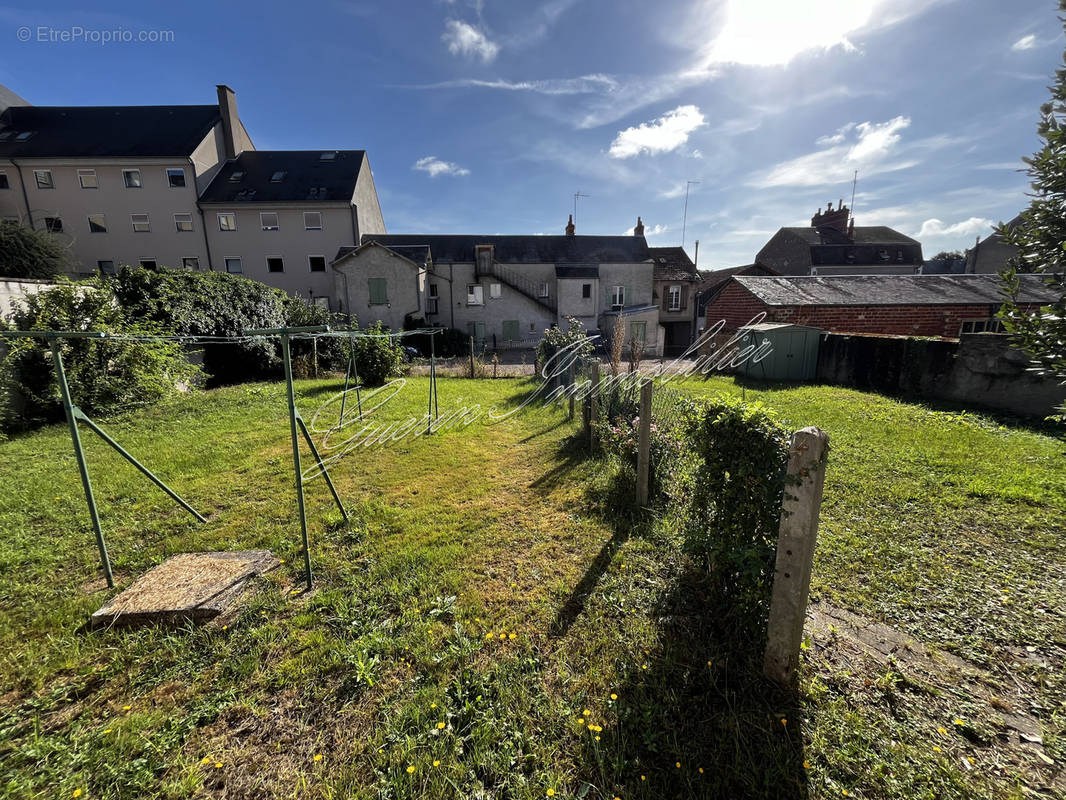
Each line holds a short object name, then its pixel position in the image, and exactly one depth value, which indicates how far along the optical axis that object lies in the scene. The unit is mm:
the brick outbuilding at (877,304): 14352
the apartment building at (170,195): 23031
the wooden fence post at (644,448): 4411
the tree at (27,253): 15258
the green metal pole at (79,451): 2873
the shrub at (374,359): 11172
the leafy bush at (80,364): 7375
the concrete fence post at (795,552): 2092
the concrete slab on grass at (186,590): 2838
